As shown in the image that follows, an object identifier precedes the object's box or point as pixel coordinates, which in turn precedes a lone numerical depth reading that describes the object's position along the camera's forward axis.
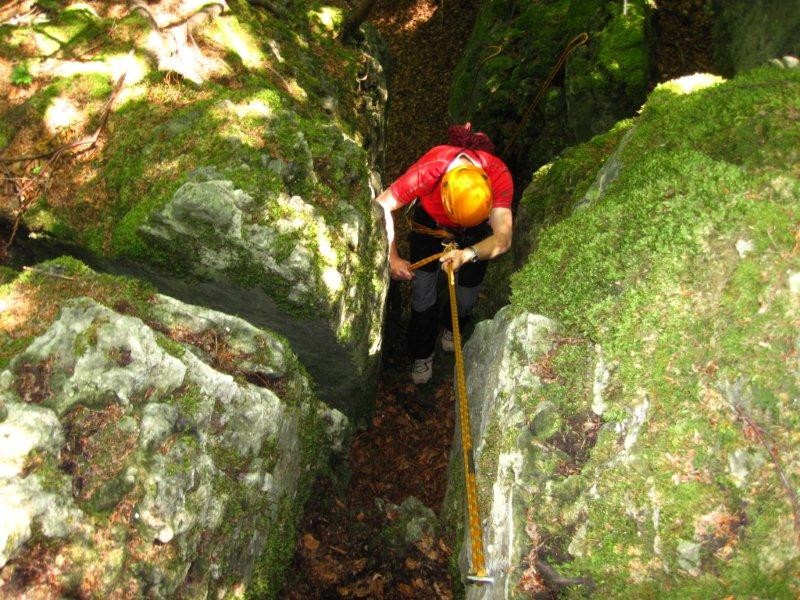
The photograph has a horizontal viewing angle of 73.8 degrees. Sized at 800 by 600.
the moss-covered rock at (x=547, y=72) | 6.82
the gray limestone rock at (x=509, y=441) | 3.11
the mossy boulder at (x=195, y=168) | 4.10
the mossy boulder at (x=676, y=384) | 2.74
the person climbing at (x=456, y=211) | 4.62
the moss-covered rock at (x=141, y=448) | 2.72
